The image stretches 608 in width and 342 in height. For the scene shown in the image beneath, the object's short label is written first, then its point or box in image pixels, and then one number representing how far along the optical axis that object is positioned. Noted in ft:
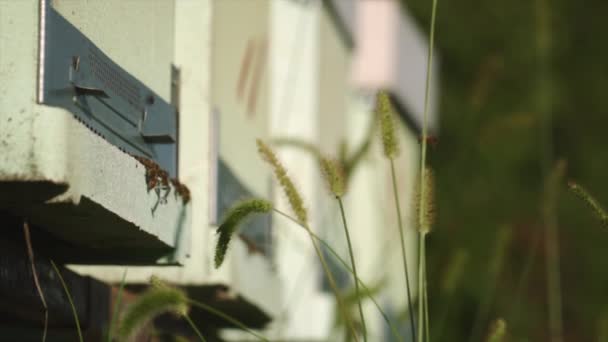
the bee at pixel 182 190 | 15.00
